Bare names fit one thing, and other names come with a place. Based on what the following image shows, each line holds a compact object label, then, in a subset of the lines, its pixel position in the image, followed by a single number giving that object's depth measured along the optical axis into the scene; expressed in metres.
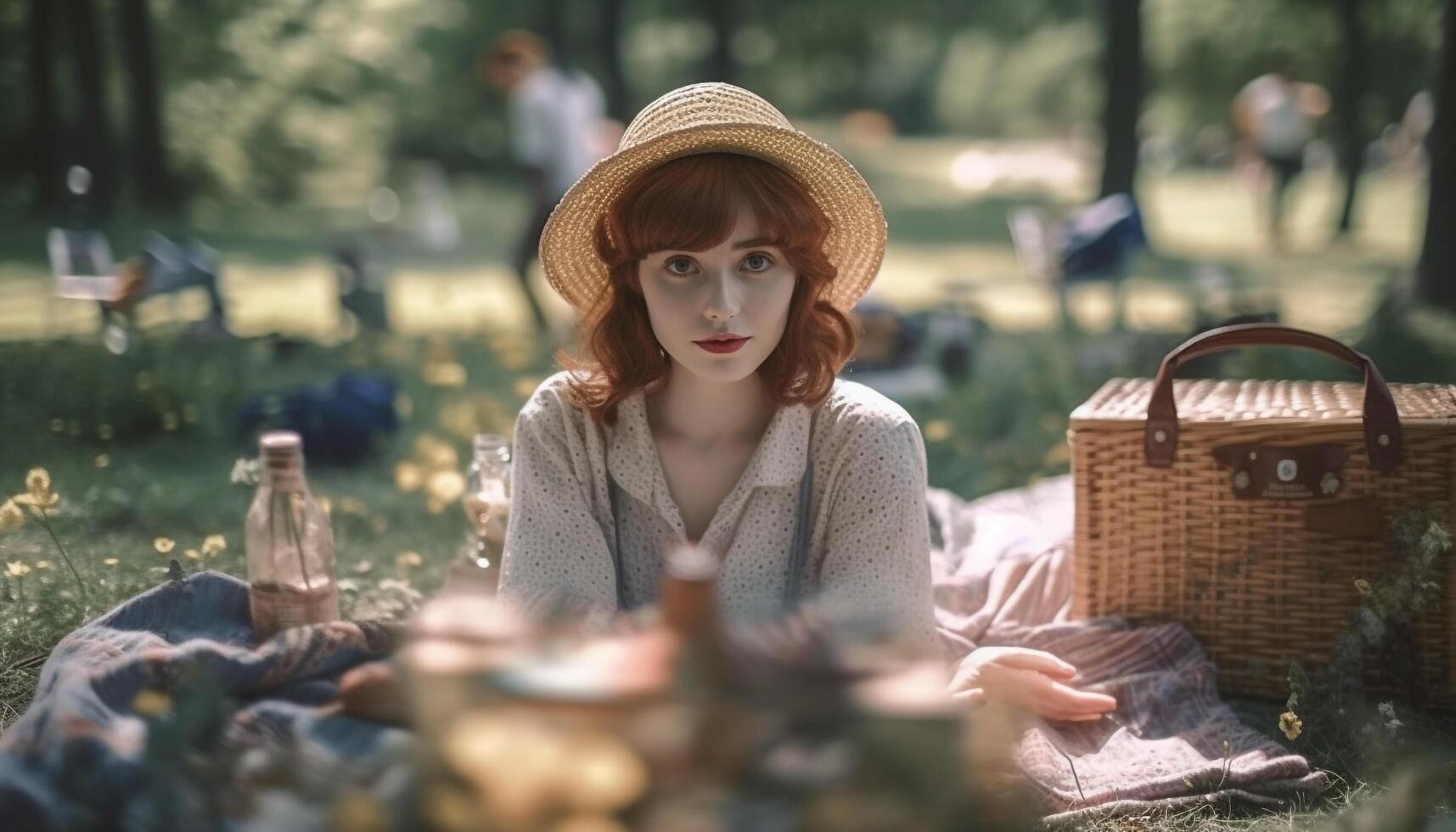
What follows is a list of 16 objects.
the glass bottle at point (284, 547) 3.15
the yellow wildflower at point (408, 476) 4.35
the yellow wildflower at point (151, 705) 1.79
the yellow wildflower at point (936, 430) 5.29
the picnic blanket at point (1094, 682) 2.88
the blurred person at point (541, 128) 9.16
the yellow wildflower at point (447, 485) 4.31
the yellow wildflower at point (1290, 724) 3.01
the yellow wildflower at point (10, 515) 3.45
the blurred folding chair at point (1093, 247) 7.80
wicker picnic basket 3.29
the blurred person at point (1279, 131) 15.47
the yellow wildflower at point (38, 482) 3.50
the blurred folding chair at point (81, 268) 7.88
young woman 2.72
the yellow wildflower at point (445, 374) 5.33
